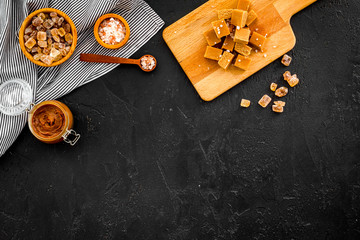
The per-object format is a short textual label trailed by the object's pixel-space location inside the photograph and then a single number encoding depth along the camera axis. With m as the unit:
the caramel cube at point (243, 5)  1.17
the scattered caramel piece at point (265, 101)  1.20
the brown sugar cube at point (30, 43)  1.14
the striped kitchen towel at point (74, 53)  1.17
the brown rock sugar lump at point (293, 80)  1.20
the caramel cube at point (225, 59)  1.17
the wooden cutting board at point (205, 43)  1.19
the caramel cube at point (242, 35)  1.15
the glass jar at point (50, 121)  1.15
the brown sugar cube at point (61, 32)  1.15
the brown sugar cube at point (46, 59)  1.15
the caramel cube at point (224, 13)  1.17
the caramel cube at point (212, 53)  1.17
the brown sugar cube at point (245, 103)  1.20
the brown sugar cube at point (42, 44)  1.14
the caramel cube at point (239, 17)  1.15
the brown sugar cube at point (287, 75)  1.20
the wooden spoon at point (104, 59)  1.19
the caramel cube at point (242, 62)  1.17
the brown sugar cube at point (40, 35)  1.14
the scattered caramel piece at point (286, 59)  1.20
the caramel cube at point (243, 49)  1.17
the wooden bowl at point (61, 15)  1.14
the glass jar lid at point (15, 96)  1.17
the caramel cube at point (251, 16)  1.17
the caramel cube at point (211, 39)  1.18
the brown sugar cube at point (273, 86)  1.21
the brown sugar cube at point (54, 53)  1.15
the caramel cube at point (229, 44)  1.18
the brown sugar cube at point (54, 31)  1.15
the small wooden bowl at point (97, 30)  1.17
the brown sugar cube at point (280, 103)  1.20
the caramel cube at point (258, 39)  1.16
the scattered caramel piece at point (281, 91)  1.20
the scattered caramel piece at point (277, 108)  1.20
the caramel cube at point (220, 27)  1.16
